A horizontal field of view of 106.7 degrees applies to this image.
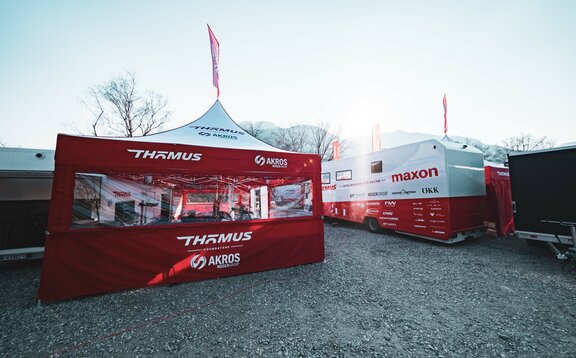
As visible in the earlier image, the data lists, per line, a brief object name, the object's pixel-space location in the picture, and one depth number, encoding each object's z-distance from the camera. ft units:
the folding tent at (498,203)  22.95
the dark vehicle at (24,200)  15.30
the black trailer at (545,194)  14.44
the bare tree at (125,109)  59.01
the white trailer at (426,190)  19.79
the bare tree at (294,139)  83.20
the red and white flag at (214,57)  23.25
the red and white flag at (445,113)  45.57
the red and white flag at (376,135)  45.60
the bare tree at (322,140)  82.94
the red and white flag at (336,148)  53.44
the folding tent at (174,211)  11.37
